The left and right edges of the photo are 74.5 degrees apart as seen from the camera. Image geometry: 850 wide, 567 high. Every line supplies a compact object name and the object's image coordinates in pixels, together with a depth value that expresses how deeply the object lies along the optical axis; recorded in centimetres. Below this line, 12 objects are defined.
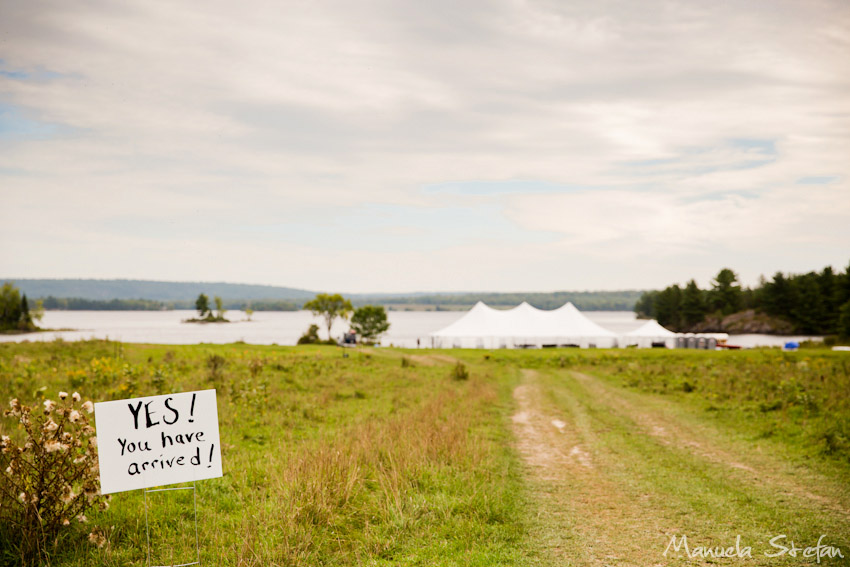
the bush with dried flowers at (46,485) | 519
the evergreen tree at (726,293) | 11375
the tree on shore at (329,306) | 7944
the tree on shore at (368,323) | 8862
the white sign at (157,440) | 476
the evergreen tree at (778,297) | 9956
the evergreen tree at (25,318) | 10812
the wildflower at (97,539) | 528
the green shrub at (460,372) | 2231
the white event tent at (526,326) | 4931
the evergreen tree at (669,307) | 11262
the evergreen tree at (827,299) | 8794
